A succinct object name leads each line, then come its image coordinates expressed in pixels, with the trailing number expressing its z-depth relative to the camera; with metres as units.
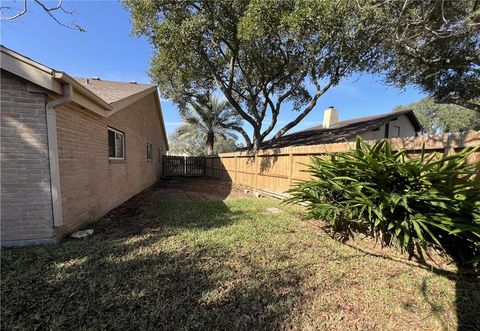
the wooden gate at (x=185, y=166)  18.91
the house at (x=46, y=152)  3.29
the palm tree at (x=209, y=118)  19.34
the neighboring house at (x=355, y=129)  12.13
